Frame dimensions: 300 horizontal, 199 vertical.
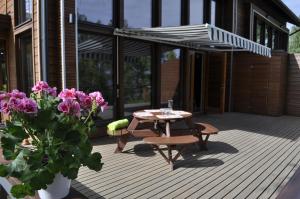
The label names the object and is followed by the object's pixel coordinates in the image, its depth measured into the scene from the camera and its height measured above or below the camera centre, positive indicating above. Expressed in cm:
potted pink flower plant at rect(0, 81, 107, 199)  176 -41
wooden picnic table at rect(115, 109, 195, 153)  467 -83
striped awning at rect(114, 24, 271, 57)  510 +93
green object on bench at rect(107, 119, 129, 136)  480 -81
